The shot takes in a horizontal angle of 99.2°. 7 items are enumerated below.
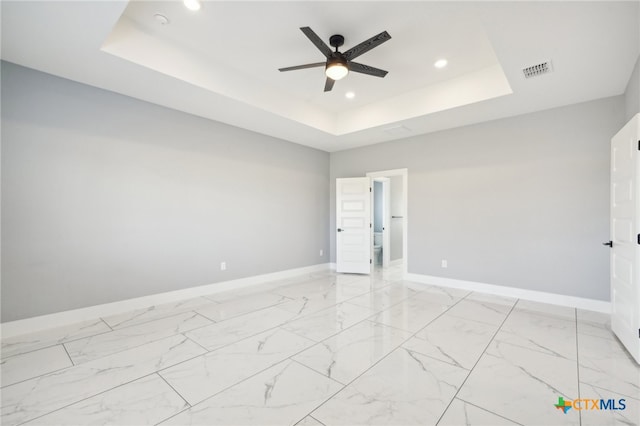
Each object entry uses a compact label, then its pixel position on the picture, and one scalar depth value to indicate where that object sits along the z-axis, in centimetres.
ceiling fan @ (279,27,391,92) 242
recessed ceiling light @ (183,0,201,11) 240
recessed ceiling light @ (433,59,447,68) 333
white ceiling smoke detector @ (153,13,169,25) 261
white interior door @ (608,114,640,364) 229
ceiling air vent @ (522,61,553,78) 280
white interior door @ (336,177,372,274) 579
